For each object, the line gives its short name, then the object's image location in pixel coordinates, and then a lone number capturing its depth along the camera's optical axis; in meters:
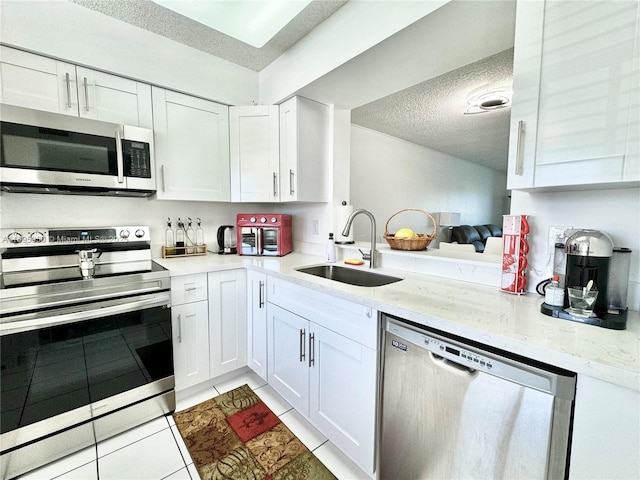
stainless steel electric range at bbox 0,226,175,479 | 1.22
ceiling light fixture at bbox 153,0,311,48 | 1.19
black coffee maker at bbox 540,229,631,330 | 0.91
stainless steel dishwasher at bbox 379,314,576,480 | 0.73
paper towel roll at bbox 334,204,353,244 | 2.13
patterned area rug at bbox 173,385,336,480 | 1.31
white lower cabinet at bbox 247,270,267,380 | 1.83
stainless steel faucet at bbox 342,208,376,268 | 1.69
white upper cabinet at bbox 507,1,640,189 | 0.81
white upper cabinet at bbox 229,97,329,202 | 2.04
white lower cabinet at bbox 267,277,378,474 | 1.18
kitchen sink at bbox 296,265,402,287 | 1.68
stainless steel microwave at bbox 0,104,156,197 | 1.41
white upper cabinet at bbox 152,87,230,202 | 1.92
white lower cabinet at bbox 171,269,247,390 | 1.72
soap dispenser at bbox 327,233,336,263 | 1.99
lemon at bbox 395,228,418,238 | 1.81
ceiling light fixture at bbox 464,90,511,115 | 2.45
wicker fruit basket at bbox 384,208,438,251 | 1.74
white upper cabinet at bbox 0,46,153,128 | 1.45
